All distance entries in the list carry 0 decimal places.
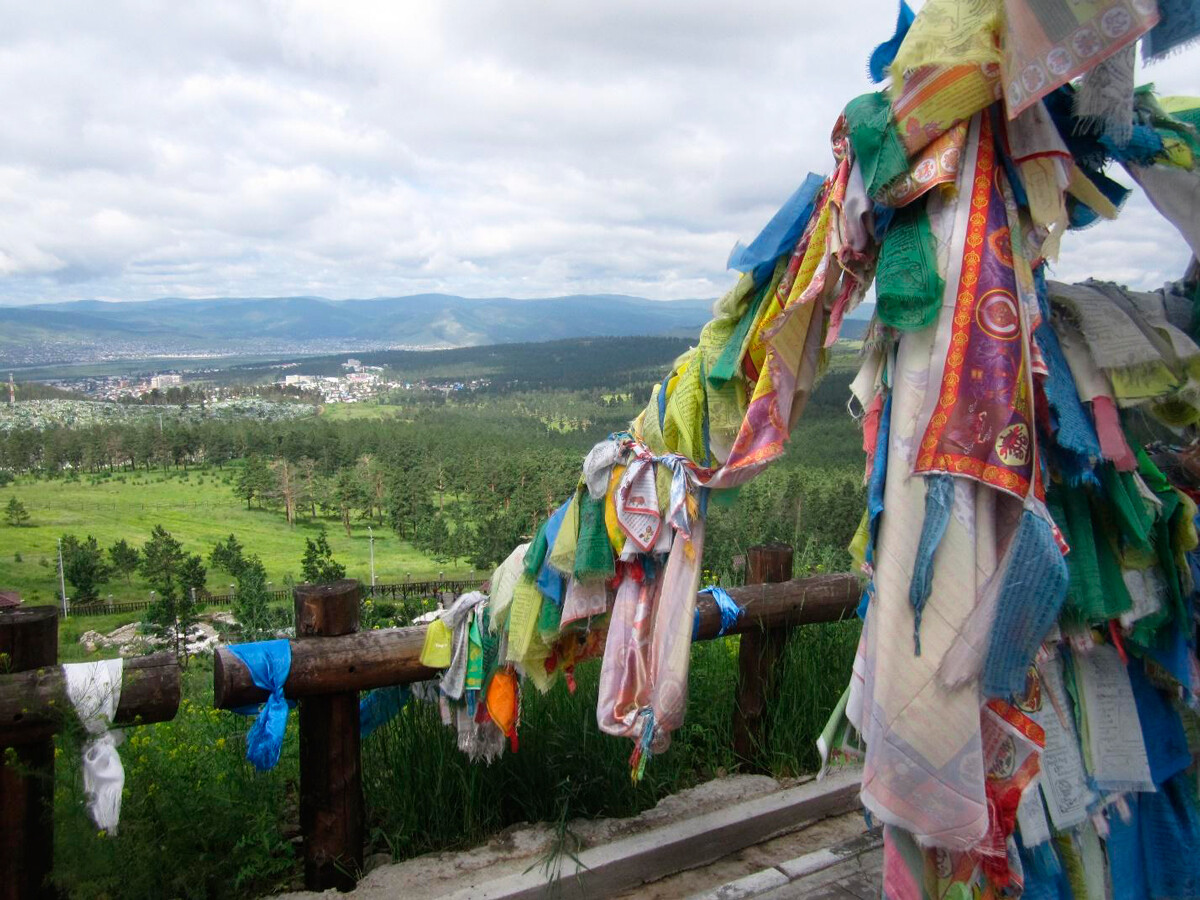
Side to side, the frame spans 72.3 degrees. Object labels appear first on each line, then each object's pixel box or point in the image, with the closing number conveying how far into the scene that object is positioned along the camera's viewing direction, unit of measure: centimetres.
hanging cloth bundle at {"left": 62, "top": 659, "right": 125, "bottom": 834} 206
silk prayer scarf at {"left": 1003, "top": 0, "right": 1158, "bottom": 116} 125
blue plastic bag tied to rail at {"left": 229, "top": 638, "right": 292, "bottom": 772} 233
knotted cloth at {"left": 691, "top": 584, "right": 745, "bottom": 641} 300
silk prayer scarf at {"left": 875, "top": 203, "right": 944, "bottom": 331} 139
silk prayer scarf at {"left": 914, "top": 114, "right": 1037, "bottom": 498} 137
